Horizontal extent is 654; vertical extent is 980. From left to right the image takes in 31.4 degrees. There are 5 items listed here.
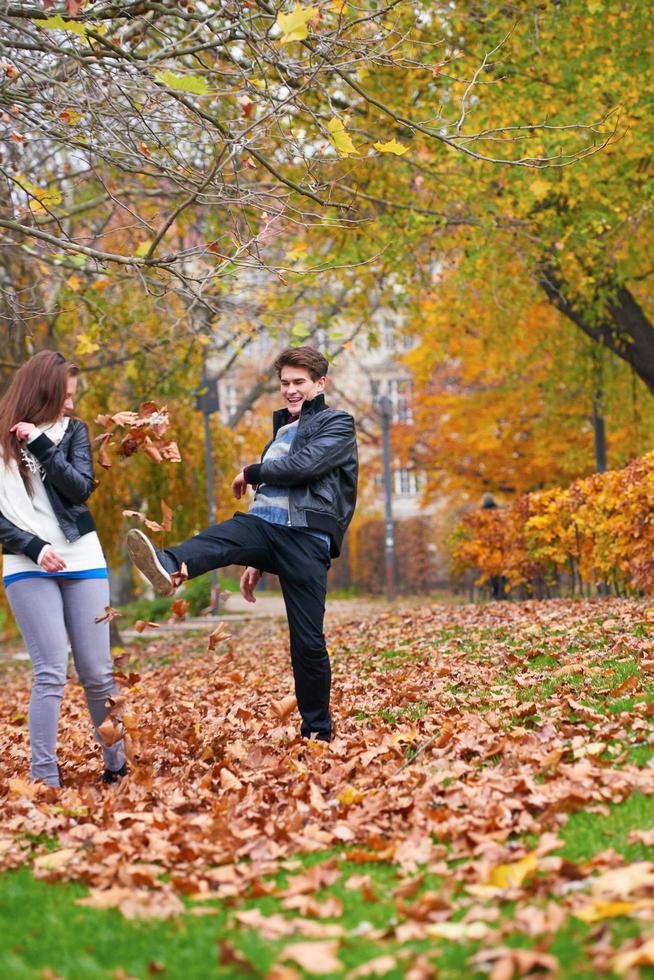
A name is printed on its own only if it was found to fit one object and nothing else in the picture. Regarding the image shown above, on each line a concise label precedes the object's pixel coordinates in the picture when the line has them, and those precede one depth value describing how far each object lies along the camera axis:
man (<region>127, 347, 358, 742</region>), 5.56
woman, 5.23
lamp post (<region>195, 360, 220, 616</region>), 19.64
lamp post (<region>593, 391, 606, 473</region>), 17.69
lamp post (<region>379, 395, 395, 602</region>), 26.12
